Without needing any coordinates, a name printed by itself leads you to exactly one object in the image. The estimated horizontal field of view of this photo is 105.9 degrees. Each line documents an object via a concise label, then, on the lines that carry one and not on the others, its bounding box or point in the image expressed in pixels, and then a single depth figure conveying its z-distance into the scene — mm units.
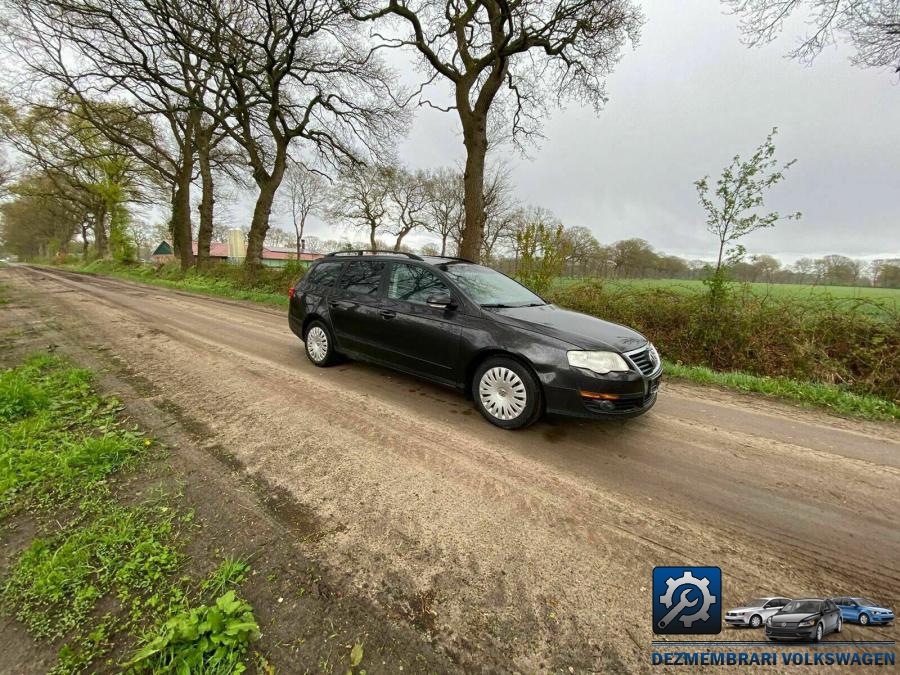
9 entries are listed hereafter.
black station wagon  3031
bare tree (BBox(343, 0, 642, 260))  9039
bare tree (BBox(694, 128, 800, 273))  5711
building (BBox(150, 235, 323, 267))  53844
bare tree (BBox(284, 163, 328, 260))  38031
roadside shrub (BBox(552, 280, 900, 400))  5051
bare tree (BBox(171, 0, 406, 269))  11258
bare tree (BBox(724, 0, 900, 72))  7496
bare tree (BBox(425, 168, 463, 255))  36603
